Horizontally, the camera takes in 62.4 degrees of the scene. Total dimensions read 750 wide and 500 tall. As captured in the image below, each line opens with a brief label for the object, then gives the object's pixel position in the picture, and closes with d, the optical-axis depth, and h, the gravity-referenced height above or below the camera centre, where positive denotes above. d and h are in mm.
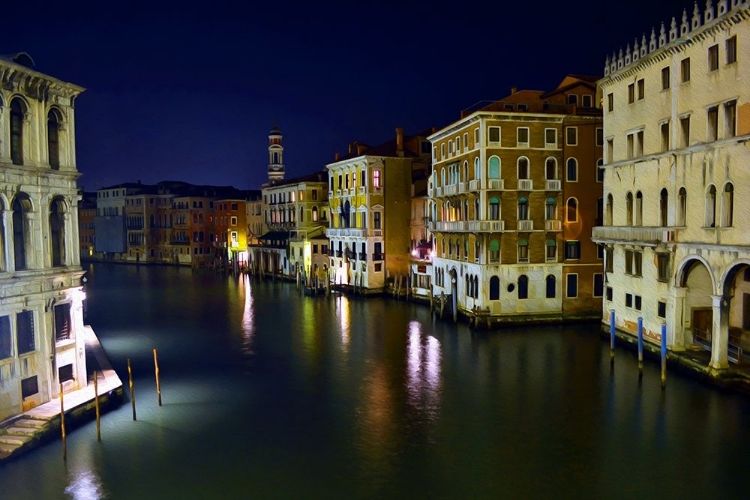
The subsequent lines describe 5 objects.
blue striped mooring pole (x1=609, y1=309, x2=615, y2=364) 24000 -4237
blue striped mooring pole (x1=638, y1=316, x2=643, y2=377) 21753 -4323
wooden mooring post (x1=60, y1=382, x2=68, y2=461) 14730 -4555
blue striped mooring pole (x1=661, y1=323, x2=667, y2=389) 19922 -4195
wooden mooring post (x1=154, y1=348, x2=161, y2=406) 19125 -4711
